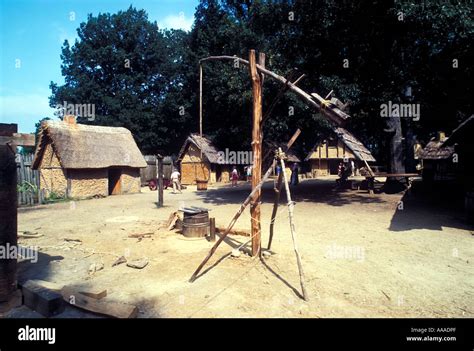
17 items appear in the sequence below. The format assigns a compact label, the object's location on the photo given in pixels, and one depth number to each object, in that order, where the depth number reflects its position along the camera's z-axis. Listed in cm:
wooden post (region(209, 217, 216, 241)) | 794
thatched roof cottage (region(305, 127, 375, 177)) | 3750
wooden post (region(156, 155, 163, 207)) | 1358
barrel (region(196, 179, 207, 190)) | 2200
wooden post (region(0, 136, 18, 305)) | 428
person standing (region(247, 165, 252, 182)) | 2828
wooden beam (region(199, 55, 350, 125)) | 482
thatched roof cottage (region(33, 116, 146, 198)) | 1788
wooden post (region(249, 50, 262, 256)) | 630
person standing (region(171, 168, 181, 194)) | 2081
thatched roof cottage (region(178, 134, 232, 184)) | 2830
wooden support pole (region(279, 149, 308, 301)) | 452
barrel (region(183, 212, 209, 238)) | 830
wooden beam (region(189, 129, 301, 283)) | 524
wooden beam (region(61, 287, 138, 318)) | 387
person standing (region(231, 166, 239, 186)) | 2569
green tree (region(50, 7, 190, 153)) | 3669
